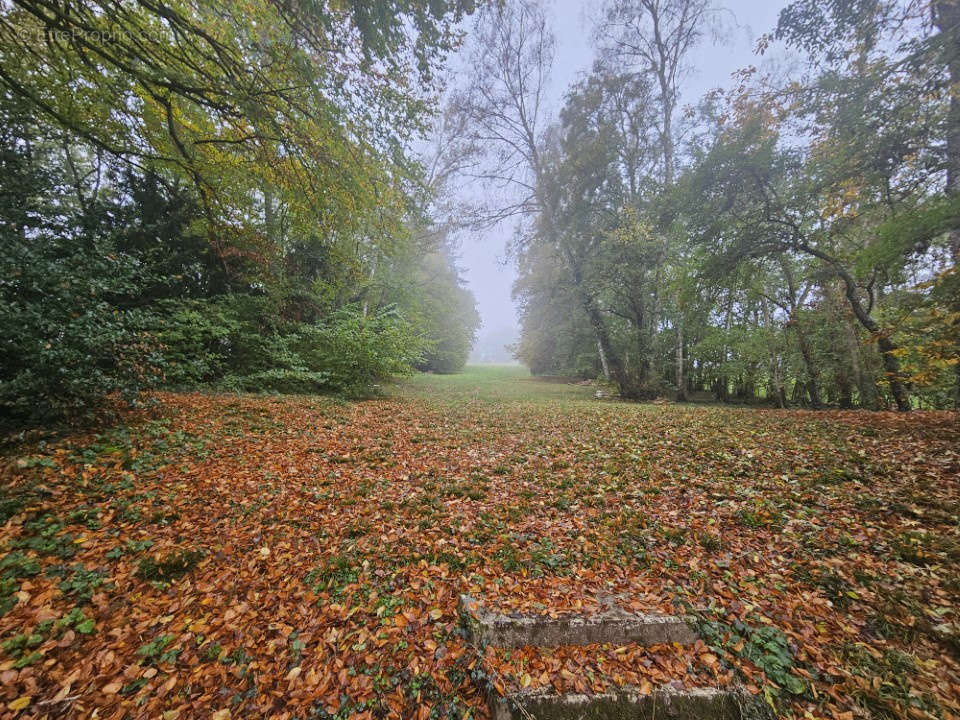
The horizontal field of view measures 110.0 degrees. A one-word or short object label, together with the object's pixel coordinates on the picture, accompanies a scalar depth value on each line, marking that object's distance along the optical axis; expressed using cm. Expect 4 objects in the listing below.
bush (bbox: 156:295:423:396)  818
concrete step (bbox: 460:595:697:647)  237
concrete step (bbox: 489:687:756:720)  193
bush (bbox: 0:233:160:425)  393
